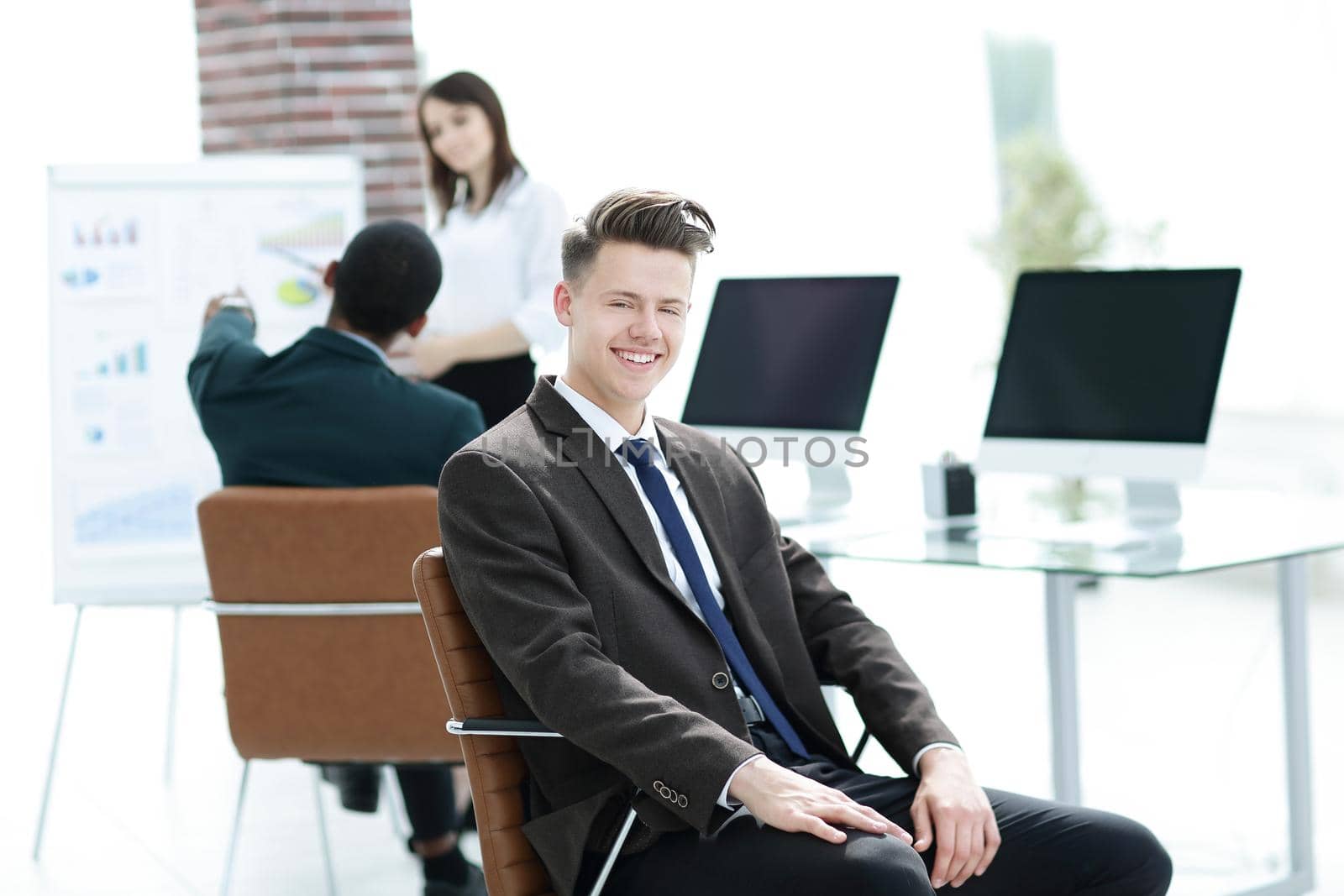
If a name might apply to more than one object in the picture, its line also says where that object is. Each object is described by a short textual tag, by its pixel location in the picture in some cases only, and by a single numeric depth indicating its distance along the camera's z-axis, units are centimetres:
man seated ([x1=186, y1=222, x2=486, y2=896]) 527
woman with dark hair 699
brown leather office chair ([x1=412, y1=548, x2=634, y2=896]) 347
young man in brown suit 320
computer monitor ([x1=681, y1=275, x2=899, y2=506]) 667
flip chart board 742
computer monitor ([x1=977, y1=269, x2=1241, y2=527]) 583
